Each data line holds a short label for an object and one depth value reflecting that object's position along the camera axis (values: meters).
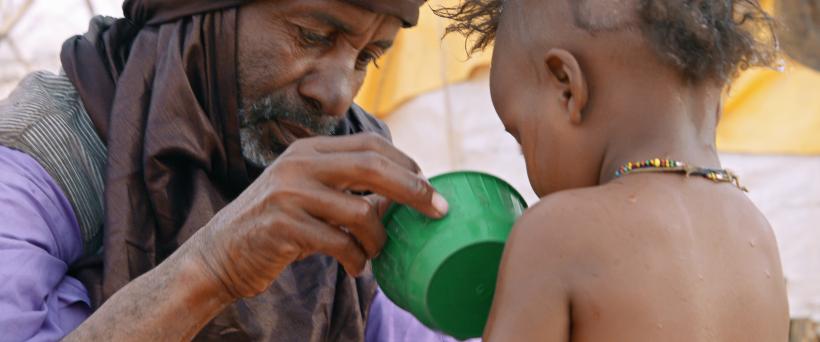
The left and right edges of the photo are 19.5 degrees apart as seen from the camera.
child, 1.58
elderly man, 1.66
